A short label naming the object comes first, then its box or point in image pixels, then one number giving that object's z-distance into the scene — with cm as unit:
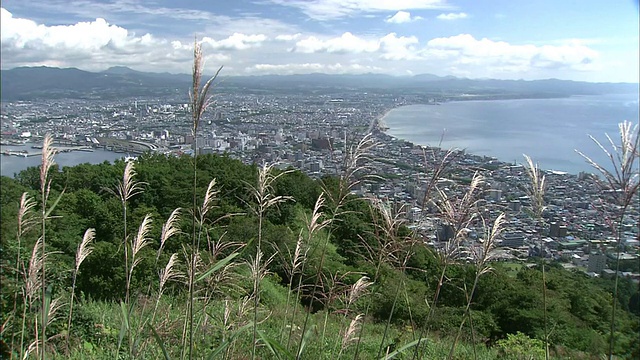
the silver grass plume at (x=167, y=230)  182
